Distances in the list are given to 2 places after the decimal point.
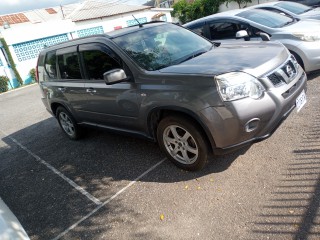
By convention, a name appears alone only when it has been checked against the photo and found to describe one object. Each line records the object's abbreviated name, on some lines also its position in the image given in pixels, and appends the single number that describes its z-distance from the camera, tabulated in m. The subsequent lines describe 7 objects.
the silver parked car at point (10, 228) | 2.59
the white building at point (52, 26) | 18.48
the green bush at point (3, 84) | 17.50
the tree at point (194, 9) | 27.91
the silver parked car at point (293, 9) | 7.75
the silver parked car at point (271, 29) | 5.79
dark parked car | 3.17
